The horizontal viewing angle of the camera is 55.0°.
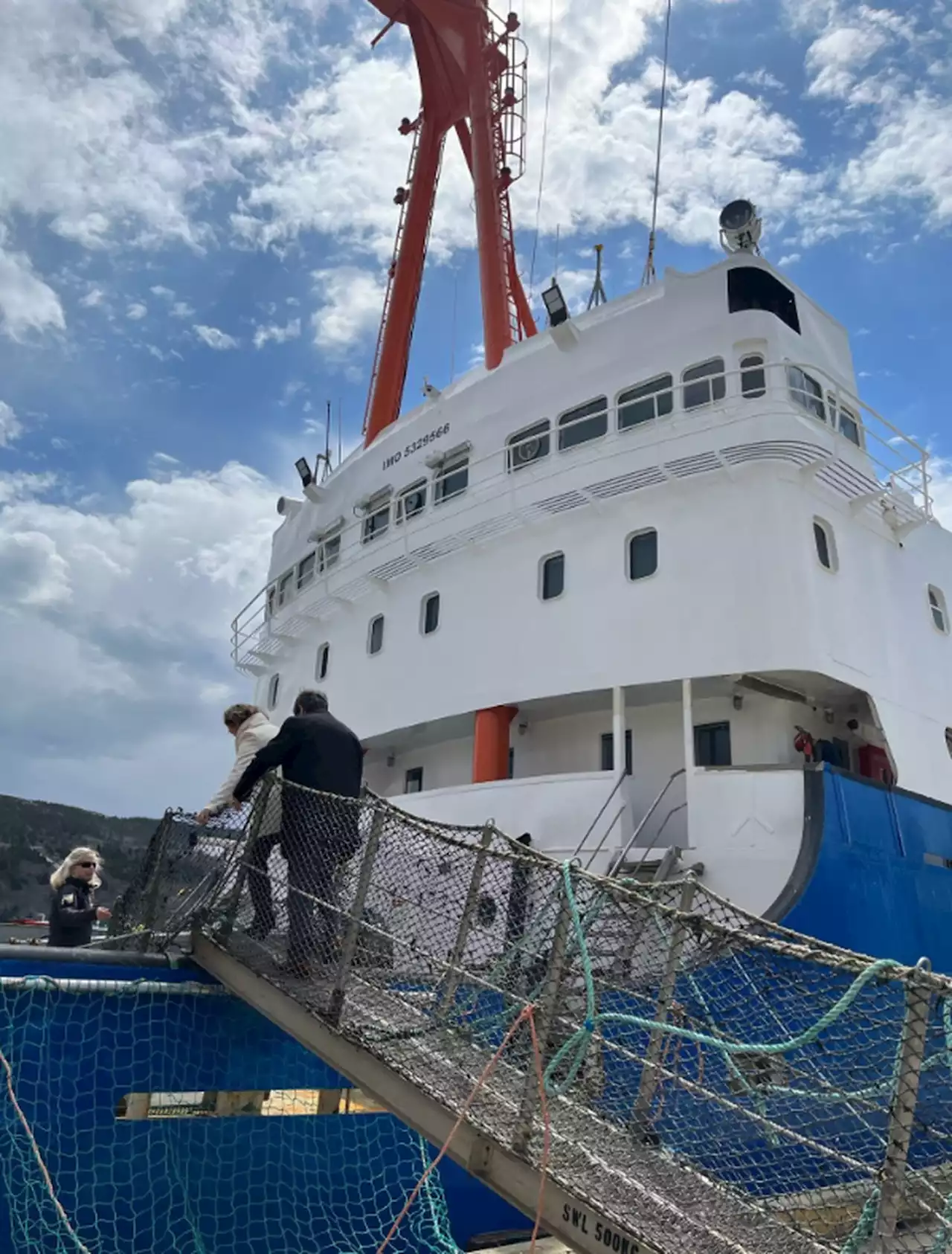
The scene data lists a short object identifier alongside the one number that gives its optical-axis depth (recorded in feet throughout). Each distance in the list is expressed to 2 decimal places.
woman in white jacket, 18.90
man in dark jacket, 17.02
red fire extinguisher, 32.35
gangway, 11.14
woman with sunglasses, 20.84
